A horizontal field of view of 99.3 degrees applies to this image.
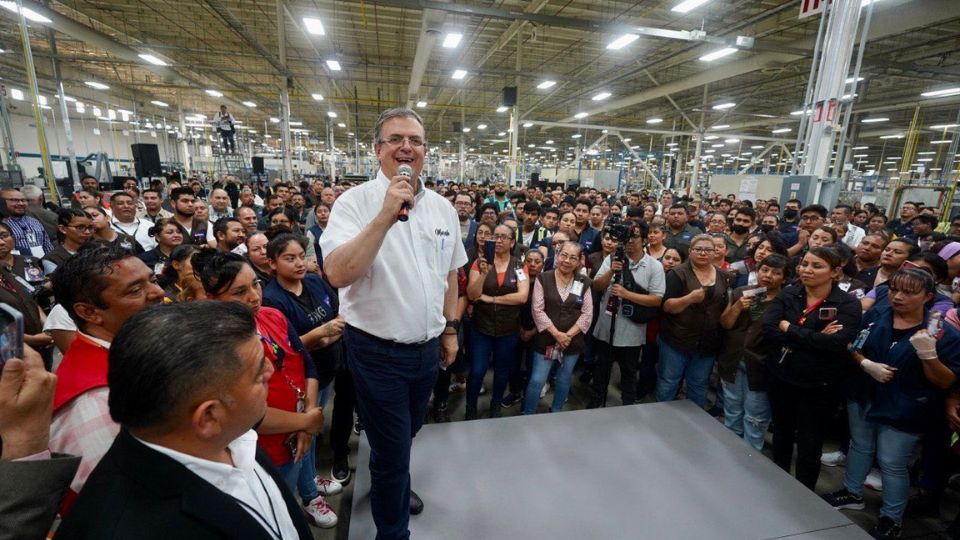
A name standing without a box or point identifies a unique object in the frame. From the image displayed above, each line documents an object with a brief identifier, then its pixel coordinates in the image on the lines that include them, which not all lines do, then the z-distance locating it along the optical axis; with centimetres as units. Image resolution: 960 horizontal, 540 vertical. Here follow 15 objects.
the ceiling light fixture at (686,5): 577
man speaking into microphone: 145
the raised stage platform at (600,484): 195
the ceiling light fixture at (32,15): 635
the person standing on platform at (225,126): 936
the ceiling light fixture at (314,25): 676
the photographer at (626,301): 301
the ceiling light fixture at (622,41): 738
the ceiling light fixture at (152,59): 934
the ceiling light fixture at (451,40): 728
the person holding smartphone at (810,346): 228
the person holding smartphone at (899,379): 204
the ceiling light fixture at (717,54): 775
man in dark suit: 68
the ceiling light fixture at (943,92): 909
